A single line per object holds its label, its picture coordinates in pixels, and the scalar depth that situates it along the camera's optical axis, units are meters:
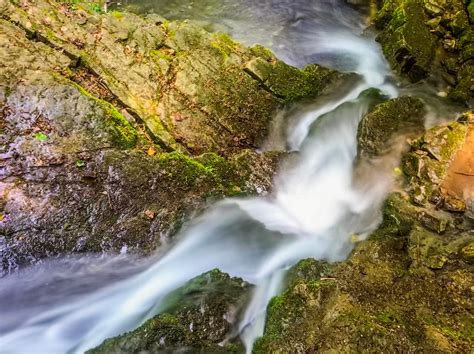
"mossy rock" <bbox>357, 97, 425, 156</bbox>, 7.64
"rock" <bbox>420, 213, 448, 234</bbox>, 6.21
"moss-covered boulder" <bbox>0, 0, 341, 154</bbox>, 6.99
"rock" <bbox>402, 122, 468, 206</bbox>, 6.74
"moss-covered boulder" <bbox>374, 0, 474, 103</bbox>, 9.03
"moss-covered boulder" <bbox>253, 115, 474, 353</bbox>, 4.16
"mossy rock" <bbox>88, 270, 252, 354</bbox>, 4.20
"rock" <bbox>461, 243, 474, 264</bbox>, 5.57
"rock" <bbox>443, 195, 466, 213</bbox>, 6.52
